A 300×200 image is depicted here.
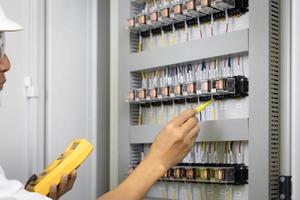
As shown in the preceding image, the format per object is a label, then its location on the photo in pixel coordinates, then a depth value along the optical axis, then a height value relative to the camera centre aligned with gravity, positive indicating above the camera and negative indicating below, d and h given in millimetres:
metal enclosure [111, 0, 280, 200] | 1705 +29
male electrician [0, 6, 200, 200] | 1583 -168
